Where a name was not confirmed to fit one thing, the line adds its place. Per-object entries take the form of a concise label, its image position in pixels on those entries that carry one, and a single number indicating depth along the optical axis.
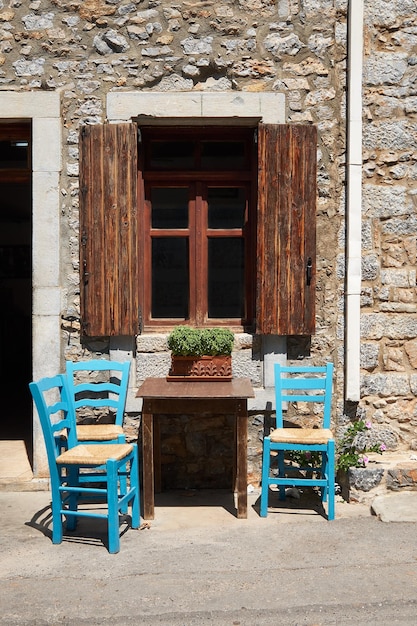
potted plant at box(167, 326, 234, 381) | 4.79
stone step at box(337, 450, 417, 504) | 4.80
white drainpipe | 5.04
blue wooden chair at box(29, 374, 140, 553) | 3.96
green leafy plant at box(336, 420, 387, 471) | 5.04
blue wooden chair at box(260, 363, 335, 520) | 4.51
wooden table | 4.40
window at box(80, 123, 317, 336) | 5.02
